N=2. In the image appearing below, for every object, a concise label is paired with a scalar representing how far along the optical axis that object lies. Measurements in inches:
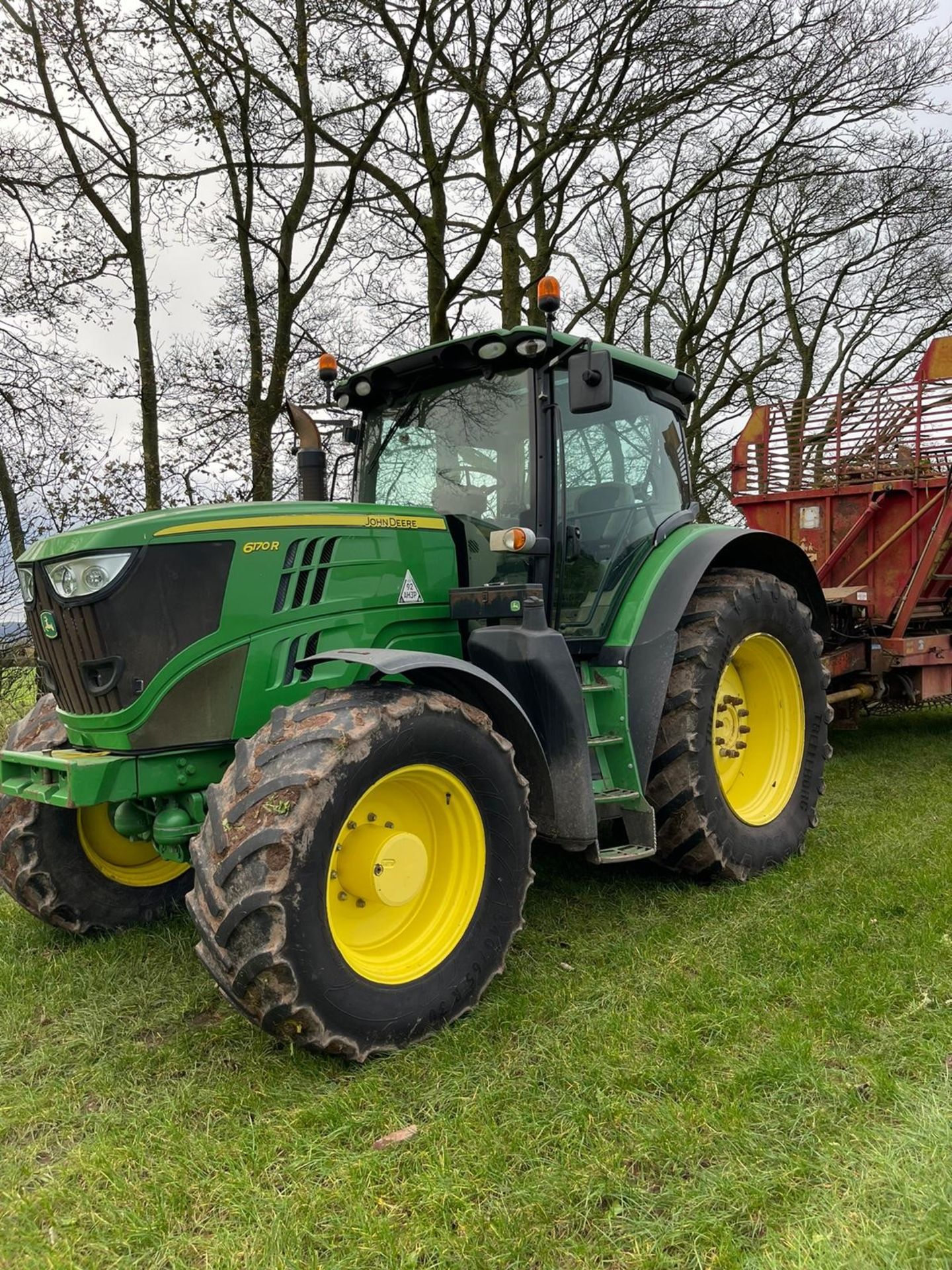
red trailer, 249.0
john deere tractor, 100.8
